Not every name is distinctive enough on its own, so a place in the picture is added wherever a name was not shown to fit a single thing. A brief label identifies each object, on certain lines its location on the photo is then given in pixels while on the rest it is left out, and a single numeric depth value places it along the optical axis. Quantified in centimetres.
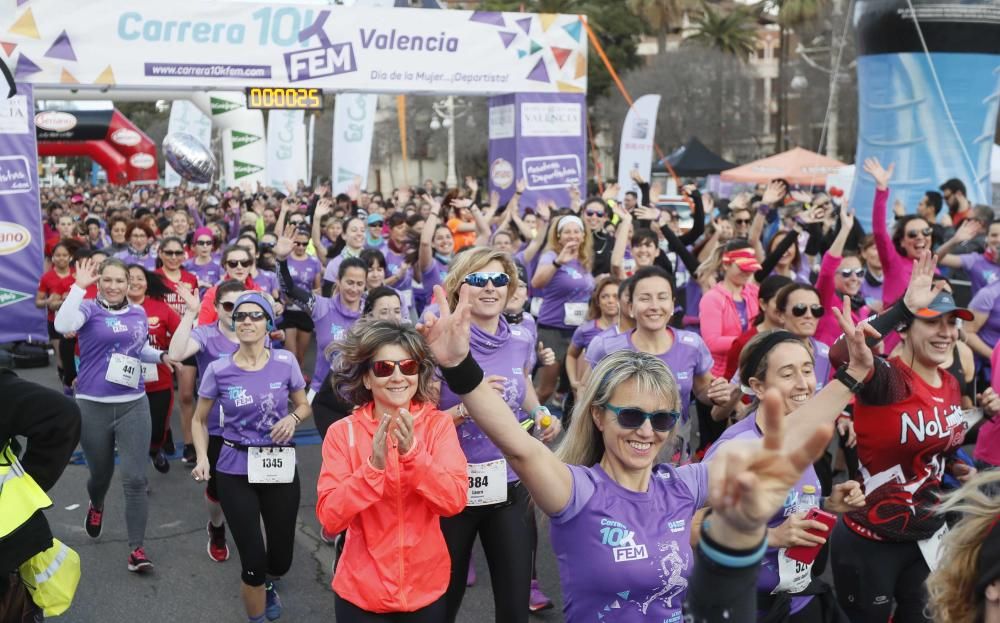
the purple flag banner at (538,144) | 1493
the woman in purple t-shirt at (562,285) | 764
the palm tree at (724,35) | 4531
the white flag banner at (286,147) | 2244
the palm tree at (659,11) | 4175
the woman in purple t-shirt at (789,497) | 290
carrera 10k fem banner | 1186
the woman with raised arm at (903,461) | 366
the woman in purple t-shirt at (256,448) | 470
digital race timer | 1299
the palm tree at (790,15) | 3787
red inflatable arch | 3756
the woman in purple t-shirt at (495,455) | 407
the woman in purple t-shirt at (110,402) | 575
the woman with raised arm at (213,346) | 539
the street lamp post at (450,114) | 4512
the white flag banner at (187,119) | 2992
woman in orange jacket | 319
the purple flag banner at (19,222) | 1163
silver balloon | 2271
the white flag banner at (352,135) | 1880
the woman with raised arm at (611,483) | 256
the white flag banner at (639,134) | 1725
